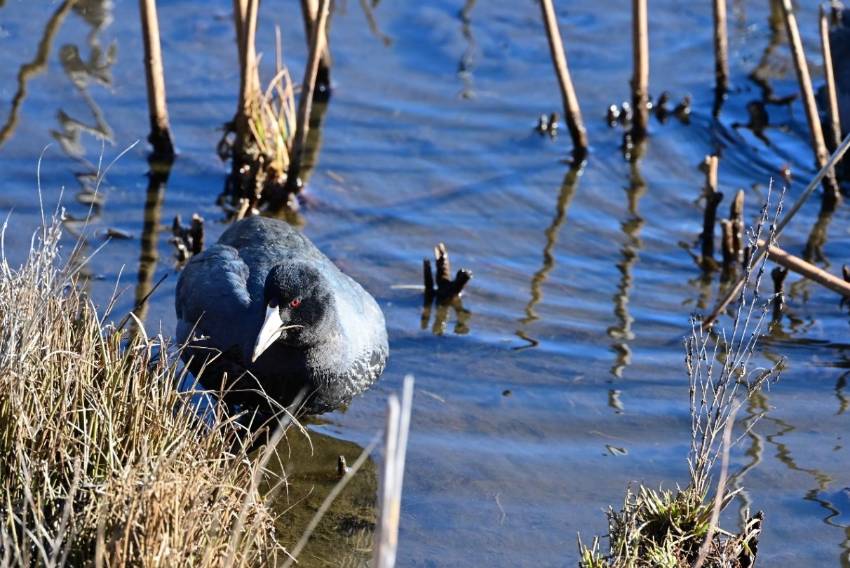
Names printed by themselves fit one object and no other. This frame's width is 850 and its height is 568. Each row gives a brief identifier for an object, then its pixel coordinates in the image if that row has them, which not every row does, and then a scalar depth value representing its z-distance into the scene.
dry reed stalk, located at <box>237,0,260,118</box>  13.94
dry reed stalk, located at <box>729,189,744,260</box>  13.35
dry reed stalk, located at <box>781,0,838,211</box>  14.34
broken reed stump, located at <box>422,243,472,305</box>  12.72
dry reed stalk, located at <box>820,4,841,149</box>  14.91
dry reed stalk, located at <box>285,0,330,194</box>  13.71
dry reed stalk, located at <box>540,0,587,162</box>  14.82
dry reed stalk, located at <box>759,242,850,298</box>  11.08
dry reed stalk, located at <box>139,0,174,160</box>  14.01
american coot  9.98
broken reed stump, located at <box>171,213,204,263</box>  13.00
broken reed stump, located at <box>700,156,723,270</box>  13.62
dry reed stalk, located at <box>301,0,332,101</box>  17.22
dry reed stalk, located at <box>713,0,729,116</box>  16.95
